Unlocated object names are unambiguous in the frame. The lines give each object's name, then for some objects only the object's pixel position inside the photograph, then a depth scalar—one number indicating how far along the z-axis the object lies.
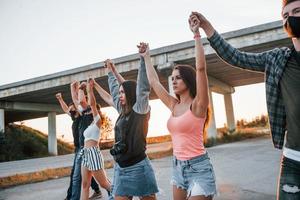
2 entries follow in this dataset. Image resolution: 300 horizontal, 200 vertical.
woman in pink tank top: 2.84
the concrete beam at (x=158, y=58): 14.77
